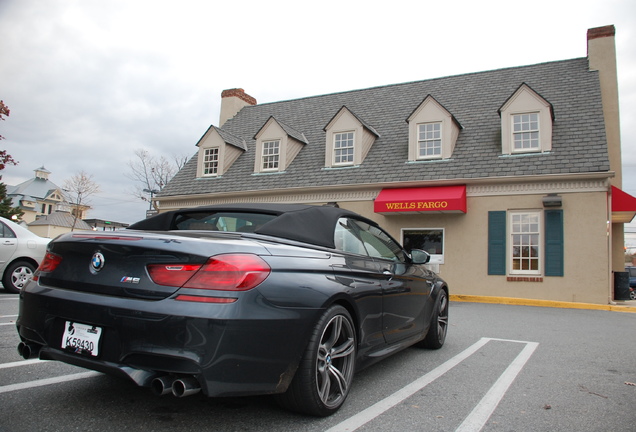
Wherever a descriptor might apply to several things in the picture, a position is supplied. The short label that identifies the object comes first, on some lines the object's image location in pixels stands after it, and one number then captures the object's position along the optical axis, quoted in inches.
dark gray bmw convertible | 93.8
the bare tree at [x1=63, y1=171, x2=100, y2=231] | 1712.6
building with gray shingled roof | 505.4
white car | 348.9
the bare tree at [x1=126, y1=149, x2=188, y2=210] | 1409.9
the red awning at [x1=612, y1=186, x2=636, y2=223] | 538.9
